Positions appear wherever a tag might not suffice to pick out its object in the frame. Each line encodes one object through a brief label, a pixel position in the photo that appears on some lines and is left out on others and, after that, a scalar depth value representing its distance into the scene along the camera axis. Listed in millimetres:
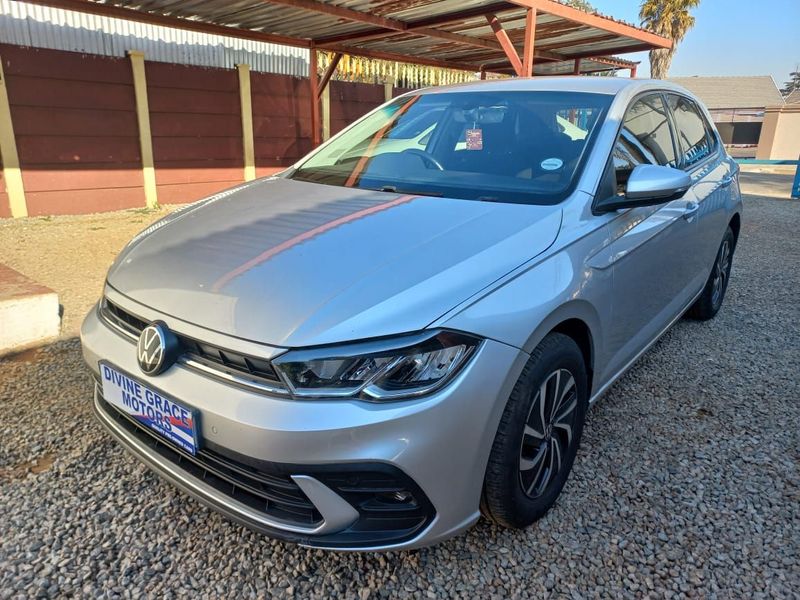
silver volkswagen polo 1561
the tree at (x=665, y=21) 24016
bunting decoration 12531
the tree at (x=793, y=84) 81100
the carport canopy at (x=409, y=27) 6802
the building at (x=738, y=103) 33188
